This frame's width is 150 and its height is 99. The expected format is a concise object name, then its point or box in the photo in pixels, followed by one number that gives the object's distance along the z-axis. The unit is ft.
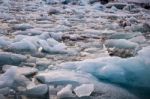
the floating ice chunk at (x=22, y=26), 19.25
